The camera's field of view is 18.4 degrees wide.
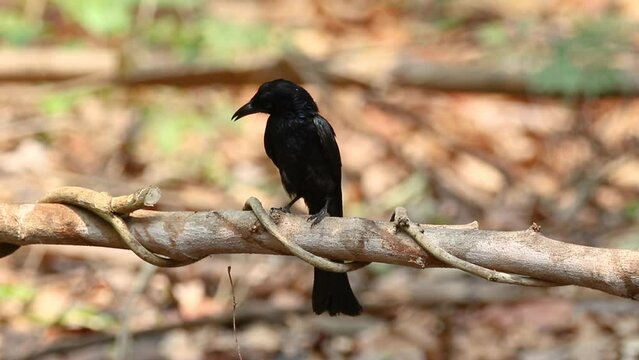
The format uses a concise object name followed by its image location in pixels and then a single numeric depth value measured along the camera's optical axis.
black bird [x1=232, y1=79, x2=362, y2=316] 8.00
